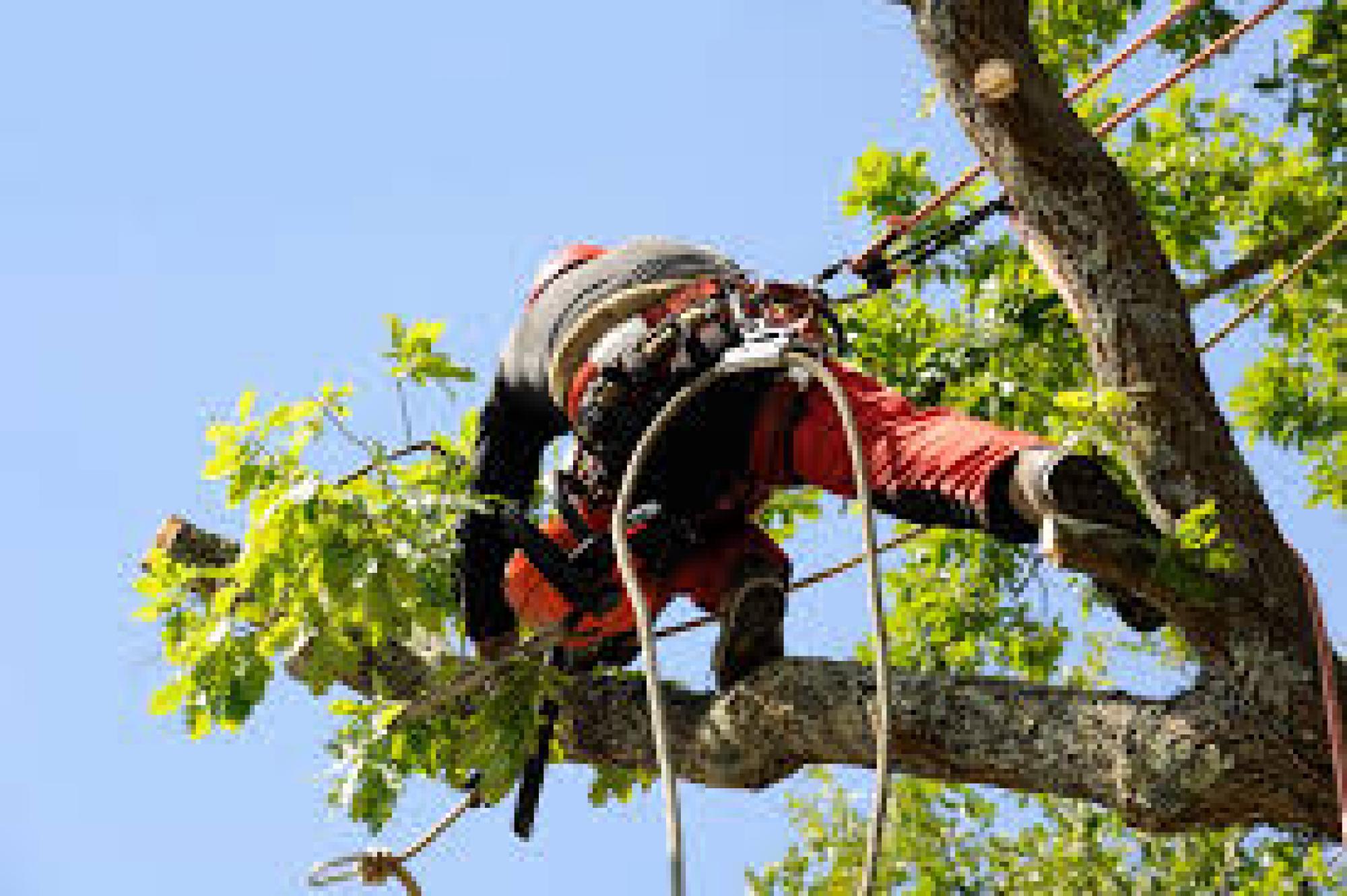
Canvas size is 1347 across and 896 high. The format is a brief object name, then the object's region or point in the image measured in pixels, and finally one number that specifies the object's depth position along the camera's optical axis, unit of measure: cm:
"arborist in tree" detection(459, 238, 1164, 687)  873
